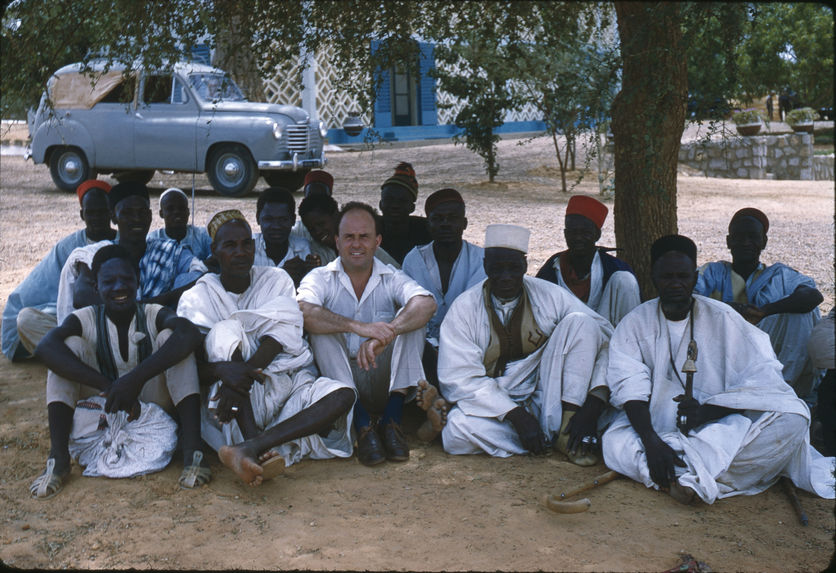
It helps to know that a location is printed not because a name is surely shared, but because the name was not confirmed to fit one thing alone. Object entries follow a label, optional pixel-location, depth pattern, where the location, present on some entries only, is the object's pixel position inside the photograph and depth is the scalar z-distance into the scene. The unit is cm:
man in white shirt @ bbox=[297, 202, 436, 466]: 427
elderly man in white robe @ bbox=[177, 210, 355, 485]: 396
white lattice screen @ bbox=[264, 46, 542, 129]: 1850
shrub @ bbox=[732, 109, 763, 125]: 2047
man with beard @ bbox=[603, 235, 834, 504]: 367
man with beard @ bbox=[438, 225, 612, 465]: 423
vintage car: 1281
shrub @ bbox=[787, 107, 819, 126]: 2255
